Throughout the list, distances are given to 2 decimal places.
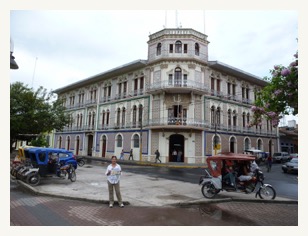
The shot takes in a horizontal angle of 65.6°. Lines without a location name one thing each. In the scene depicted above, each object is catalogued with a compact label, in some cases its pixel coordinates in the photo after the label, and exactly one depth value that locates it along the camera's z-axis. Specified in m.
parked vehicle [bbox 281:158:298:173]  19.23
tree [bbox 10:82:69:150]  18.25
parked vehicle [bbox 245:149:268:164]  27.91
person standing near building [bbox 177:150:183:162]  24.86
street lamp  6.39
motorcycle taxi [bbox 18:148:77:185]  10.80
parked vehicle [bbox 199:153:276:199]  9.04
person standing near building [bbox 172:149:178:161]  24.90
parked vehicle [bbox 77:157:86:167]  20.10
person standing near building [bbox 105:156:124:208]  7.47
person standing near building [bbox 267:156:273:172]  20.95
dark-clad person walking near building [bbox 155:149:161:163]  24.34
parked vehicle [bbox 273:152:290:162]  31.26
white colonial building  25.16
